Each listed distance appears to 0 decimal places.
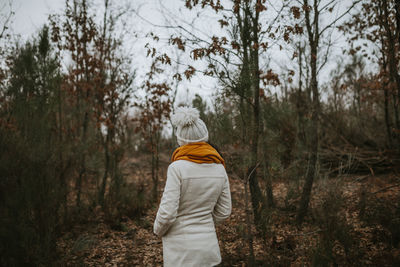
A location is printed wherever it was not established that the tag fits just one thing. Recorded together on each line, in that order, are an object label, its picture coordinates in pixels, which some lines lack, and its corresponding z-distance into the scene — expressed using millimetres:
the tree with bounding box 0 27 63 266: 3219
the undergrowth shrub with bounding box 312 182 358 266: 3273
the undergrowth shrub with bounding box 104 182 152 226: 6023
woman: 1933
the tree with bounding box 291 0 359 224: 5125
